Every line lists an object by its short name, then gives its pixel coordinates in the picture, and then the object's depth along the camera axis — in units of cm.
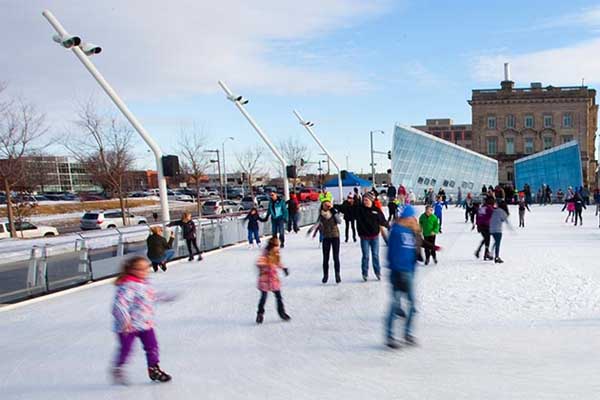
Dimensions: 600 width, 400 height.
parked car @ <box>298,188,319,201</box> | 3279
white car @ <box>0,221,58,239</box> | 1910
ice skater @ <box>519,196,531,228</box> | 1532
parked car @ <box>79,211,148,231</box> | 2117
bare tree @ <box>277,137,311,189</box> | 5194
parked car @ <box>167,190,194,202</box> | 4828
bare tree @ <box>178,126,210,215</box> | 3309
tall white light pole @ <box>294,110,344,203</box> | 2208
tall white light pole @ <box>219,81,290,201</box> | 1680
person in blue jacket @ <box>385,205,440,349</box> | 464
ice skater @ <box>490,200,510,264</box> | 872
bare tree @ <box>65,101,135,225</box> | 2133
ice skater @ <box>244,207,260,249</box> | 1230
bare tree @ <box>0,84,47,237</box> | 1772
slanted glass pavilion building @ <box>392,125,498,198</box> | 3606
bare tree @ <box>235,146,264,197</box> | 4828
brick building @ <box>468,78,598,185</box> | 5269
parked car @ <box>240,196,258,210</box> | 3529
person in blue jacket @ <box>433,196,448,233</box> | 1288
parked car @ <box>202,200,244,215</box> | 3029
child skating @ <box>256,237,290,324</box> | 551
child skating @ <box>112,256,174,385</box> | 393
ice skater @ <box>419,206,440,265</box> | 874
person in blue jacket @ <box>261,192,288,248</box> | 1188
